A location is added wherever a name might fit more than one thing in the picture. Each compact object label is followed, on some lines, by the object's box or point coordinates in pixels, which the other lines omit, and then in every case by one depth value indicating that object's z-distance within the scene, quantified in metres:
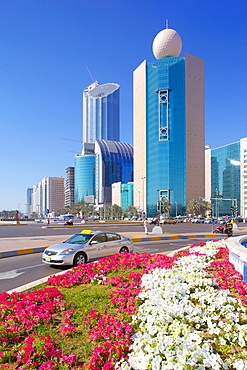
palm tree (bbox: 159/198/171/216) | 99.69
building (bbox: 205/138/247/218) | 120.69
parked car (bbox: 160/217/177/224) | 65.50
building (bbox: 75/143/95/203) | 180.38
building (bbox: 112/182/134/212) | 153.62
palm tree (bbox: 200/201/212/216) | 105.91
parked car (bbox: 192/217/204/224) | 73.74
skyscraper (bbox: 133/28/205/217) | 102.75
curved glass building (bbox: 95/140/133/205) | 174.12
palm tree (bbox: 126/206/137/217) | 125.41
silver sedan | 10.75
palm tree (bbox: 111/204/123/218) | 136.88
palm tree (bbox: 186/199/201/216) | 101.75
